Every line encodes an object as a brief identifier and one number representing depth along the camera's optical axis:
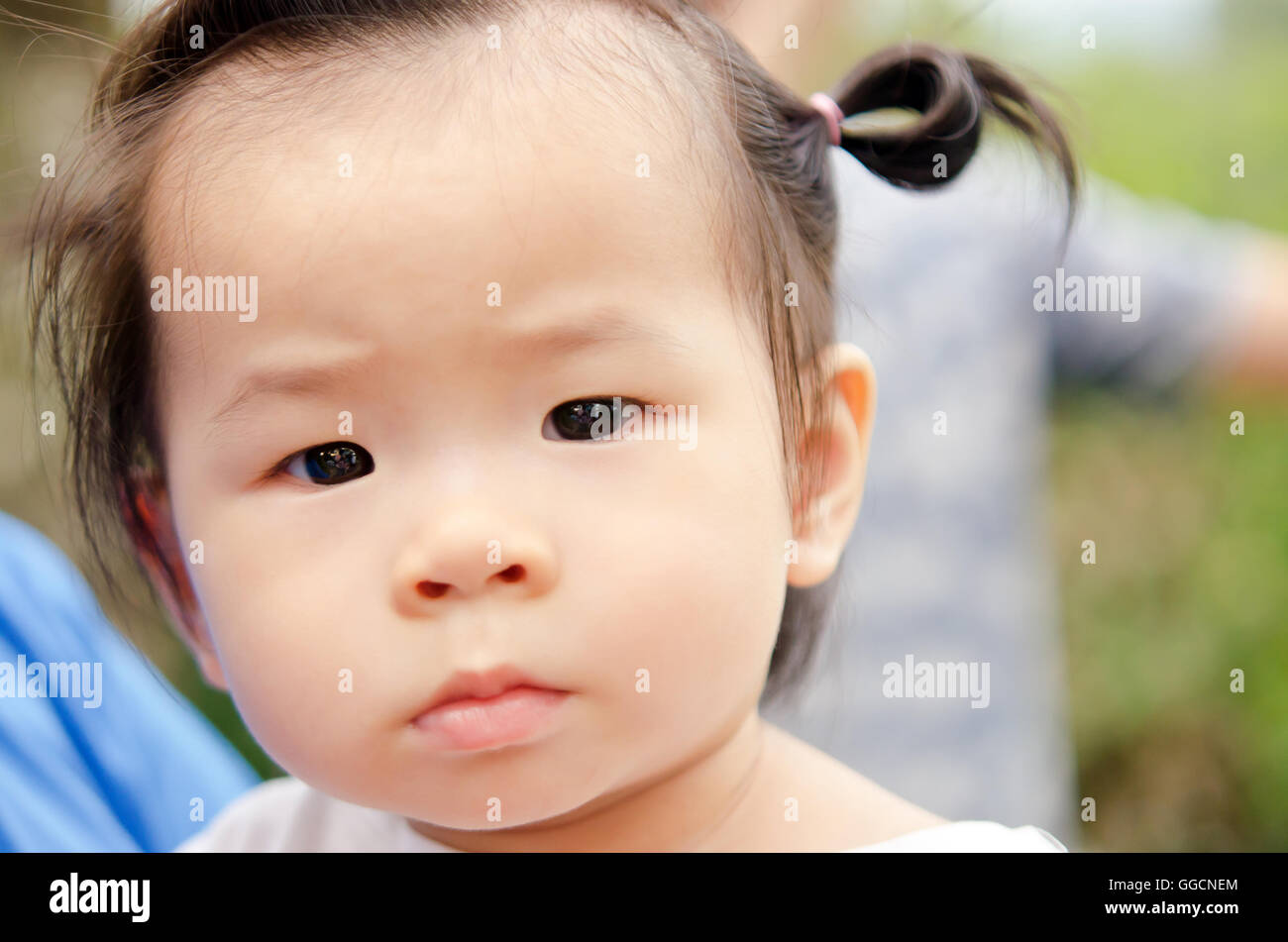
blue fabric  0.61
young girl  0.49
